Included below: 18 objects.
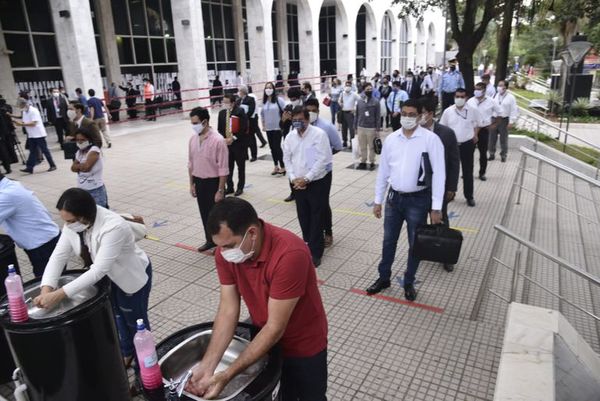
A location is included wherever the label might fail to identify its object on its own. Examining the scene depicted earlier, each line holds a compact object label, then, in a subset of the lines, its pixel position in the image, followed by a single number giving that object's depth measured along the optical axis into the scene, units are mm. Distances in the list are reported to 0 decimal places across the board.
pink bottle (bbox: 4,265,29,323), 2541
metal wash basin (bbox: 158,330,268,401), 2058
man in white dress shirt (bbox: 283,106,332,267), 5199
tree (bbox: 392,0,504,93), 11430
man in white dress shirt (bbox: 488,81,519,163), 10195
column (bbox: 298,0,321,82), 26859
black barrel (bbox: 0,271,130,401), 2586
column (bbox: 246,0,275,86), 22922
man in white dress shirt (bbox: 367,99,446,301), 4152
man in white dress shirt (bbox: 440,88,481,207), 7363
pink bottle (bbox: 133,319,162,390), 1928
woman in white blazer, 2842
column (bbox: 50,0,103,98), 14828
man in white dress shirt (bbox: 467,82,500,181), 8555
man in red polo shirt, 2059
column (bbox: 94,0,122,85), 19438
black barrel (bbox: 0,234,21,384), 3547
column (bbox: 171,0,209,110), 19094
